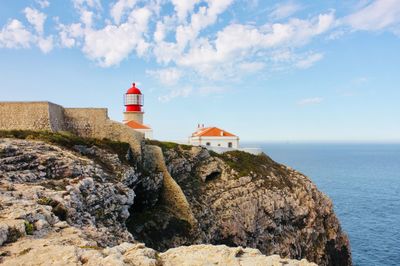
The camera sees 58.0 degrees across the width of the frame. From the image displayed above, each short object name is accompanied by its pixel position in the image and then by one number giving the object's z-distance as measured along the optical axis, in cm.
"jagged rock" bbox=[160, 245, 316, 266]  1062
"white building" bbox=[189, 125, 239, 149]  5016
